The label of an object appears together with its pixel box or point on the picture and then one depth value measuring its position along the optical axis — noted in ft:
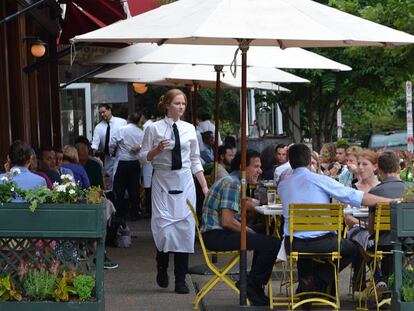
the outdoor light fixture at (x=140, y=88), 68.58
